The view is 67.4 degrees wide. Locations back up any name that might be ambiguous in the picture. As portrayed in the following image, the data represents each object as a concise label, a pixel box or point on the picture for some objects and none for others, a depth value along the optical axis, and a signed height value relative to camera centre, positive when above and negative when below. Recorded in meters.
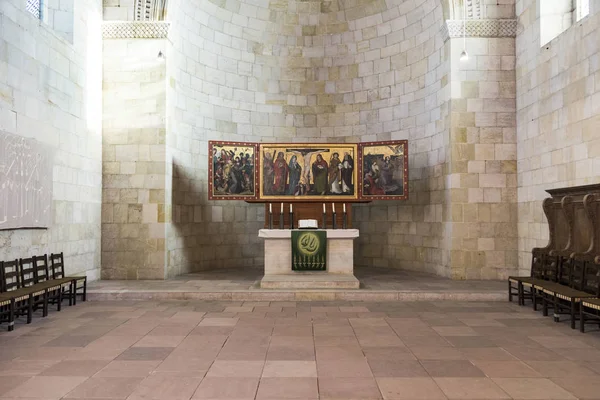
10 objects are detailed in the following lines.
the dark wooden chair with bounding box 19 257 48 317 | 7.39 -1.19
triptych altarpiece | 11.27 +1.04
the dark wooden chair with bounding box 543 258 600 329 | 6.73 -1.25
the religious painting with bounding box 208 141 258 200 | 11.13 +1.08
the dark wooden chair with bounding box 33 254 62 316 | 7.66 -1.19
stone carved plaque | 7.68 +0.60
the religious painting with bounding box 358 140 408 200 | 11.29 +1.05
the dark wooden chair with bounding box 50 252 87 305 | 8.51 -1.18
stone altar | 10.32 -0.96
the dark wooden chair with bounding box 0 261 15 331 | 6.48 -1.37
